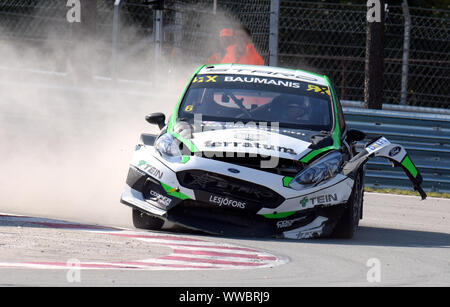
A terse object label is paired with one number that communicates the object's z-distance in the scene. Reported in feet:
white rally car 57.31
